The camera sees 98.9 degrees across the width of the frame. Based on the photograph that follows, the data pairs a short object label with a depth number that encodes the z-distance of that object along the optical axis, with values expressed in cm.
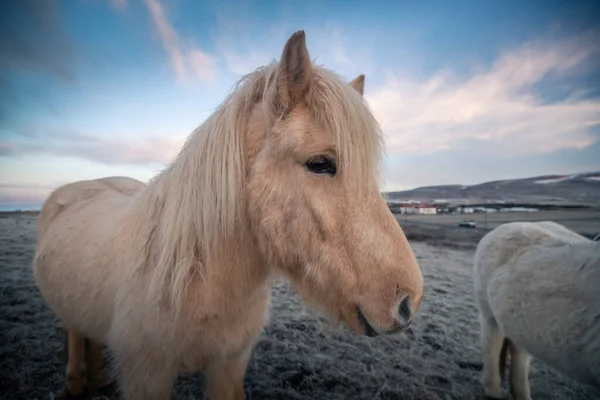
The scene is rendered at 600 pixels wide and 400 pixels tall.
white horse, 184
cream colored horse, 105
